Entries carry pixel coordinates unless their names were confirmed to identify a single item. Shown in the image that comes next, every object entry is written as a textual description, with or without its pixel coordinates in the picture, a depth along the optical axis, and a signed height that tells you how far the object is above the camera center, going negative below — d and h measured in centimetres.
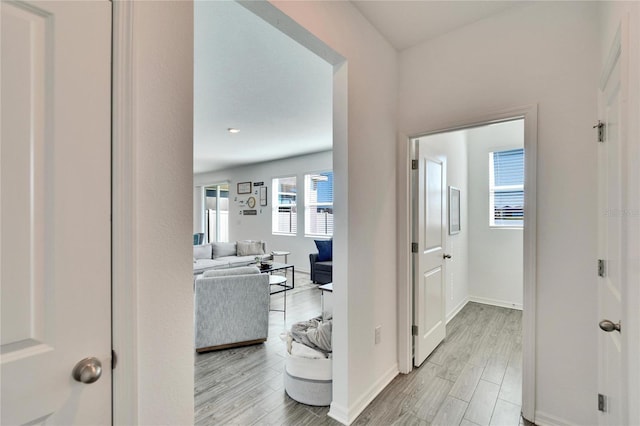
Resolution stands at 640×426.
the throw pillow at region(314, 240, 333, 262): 530 -73
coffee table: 458 -92
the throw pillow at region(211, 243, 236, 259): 563 -75
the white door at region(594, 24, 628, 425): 115 -15
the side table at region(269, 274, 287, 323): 379 -97
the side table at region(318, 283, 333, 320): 242 -80
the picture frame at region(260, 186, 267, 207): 712 +42
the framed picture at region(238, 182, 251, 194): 752 +67
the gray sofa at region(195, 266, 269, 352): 262 -92
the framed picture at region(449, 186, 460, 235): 341 +3
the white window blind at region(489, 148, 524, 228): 389 +34
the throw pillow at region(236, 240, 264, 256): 575 -73
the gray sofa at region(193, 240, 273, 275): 500 -84
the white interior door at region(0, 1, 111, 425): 69 +1
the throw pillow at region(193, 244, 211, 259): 538 -76
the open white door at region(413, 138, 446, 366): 240 -38
